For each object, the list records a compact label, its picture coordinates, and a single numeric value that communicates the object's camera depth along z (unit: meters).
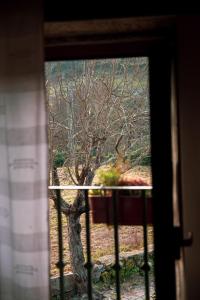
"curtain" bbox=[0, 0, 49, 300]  1.96
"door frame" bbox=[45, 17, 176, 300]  2.08
